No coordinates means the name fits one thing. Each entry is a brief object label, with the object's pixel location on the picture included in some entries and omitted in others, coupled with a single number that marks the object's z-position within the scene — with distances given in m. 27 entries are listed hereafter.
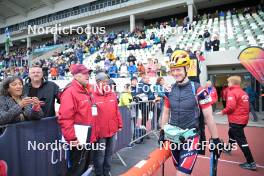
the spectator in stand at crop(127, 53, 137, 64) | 15.12
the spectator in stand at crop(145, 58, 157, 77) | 12.86
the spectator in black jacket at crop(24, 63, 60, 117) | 3.48
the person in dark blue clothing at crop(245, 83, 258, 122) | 10.65
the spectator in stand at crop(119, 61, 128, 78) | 14.33
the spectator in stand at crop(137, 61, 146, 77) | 13.06
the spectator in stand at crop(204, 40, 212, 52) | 13.34
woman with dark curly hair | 2.75
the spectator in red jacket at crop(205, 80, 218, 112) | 8.10
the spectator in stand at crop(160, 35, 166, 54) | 16.42
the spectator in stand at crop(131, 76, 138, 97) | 6.82
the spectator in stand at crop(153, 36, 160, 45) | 18.78
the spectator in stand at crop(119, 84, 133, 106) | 6.08
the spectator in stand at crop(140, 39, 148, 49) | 18.65
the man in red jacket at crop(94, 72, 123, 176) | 3.76
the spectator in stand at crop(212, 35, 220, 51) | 13.04
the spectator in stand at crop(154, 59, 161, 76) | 13.18
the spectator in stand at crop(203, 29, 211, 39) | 15.41
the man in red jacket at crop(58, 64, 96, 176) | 3.01
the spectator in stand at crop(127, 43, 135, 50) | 19.21
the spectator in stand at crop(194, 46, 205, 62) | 12.02
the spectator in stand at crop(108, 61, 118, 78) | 14.82
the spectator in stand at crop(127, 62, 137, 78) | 13.83
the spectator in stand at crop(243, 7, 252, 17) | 21.65
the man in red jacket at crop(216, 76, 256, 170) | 4.67
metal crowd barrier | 5.79
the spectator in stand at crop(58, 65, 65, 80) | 18.13
